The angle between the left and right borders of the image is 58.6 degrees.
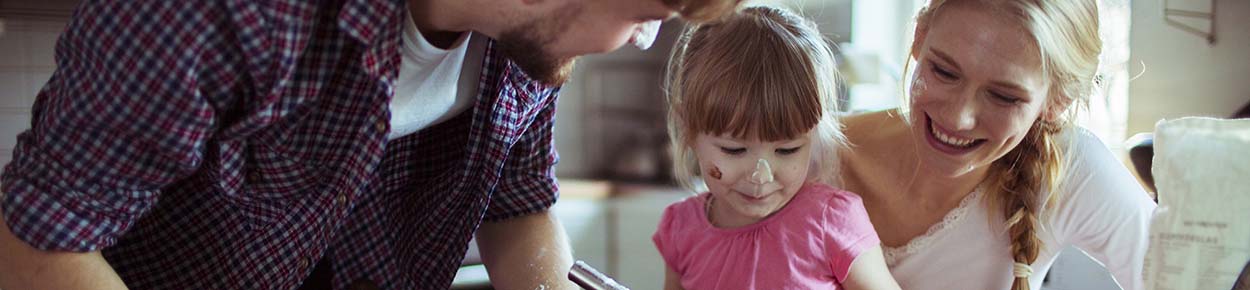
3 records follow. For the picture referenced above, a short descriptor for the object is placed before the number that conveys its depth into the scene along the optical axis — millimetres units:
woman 1149
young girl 1156
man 941
